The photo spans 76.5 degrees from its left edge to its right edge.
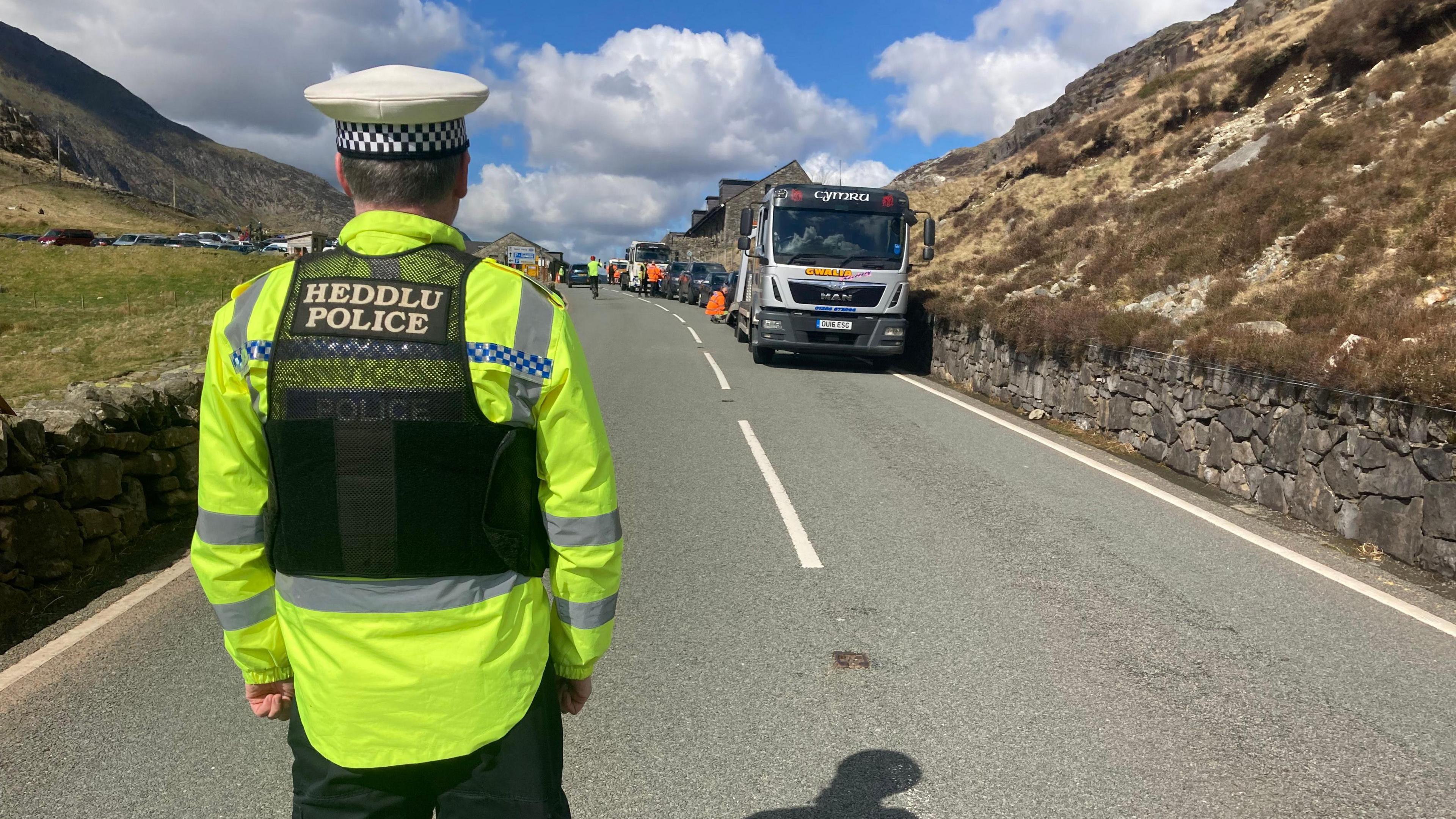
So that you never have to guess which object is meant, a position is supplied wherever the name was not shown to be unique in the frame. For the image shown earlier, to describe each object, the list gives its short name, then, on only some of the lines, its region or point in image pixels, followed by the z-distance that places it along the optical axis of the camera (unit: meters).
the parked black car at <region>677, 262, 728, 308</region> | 36.25
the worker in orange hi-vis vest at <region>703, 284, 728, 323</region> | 28.83
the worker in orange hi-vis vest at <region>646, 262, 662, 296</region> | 47.72
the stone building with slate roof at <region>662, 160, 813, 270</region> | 68.94
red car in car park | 55.38
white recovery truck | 15.60
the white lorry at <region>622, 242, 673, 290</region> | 50.12
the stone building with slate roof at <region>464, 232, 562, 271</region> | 71.56
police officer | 1.66
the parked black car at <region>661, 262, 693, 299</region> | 40.44
